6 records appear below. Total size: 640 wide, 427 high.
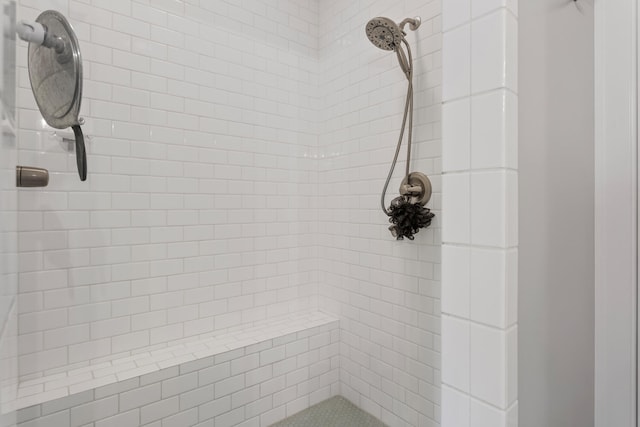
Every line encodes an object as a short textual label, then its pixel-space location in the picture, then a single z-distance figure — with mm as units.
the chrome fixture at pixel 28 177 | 657
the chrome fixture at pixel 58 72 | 782
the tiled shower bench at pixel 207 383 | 1168
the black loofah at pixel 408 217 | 1375
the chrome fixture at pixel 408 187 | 1349
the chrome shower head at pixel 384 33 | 1248
